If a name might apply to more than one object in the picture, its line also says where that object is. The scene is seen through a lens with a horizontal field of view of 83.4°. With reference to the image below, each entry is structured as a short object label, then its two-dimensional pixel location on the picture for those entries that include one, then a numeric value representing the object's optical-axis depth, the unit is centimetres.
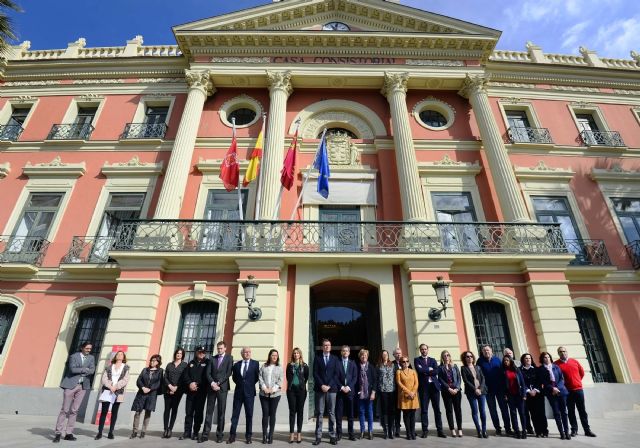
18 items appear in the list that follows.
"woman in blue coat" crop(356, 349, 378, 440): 671
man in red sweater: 675
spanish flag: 1155
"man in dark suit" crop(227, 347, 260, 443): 632
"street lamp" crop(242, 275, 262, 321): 901
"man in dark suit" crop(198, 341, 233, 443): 645
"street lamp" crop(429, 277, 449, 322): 895
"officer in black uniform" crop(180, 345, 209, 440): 660
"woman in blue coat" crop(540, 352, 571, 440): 654
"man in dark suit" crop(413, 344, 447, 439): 695
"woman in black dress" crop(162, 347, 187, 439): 672
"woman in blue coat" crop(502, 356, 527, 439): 667
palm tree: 937
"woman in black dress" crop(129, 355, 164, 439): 675
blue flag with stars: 1111
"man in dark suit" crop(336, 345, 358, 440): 654
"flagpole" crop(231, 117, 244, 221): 1112
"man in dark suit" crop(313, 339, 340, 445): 642
